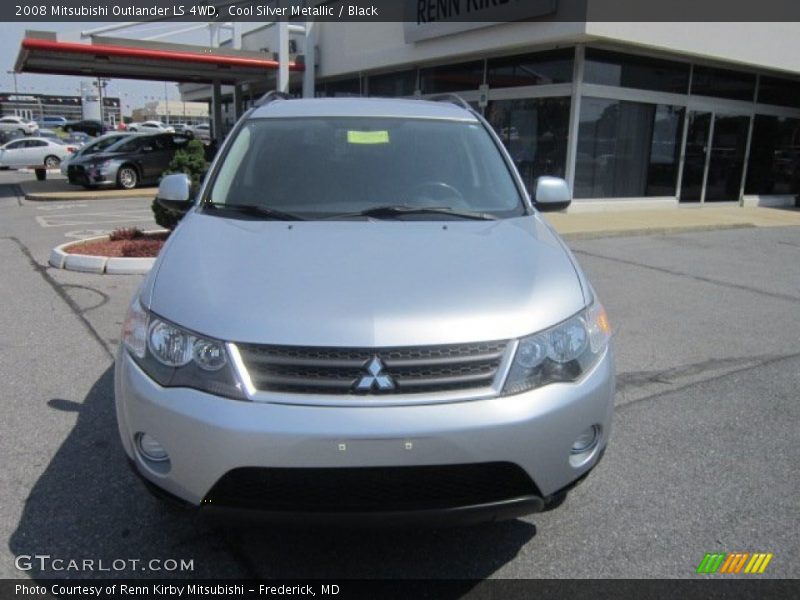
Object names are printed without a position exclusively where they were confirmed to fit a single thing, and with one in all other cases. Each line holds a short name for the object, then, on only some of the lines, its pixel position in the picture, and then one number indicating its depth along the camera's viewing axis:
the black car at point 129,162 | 18.77
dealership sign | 12.27
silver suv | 2.14
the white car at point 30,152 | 26.70
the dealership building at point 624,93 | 13.59
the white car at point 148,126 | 55.21
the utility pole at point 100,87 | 66.15
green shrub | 8.66
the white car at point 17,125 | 47.57
